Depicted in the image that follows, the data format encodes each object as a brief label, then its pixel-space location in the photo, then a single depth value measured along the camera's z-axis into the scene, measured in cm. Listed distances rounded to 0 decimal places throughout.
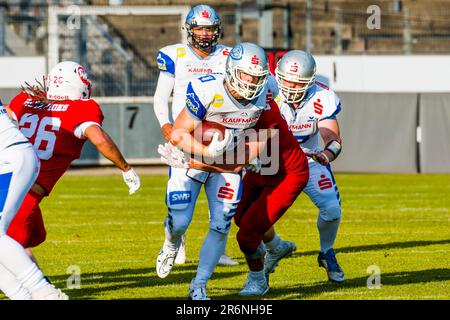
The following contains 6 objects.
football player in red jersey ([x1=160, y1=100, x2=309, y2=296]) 1416
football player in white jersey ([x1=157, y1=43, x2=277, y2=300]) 1337
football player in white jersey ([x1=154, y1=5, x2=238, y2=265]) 1722
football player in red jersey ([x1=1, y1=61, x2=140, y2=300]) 1366
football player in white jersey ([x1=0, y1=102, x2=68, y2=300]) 1148
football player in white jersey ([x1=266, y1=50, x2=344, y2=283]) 1568
